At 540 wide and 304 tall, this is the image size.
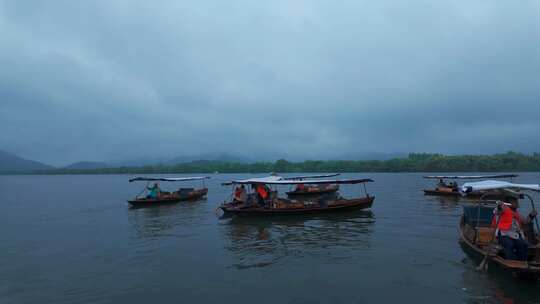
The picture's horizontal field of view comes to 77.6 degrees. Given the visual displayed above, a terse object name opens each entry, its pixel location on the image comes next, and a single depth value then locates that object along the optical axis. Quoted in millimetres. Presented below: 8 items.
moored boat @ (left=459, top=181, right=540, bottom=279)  10430
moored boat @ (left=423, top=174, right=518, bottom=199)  38156
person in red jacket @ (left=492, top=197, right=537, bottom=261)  10875
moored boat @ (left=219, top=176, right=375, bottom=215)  25047
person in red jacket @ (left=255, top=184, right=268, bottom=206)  26219
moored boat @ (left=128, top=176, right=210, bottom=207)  34156
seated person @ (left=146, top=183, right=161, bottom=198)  35144
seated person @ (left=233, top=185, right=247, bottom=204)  27375
